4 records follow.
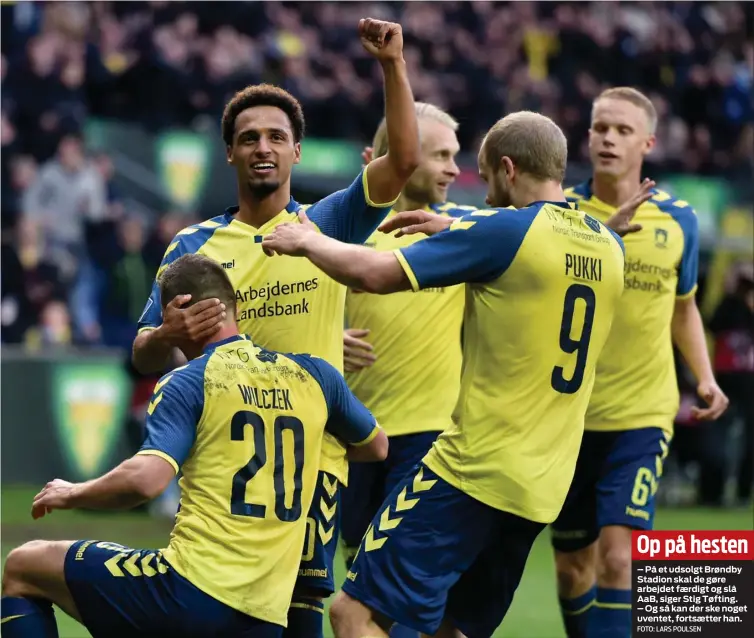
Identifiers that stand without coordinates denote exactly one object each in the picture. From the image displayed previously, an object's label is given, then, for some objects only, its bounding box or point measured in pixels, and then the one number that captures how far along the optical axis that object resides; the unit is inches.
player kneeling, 388.8
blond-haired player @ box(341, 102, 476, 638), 573.0
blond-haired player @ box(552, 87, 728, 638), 593.3
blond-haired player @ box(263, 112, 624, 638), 429.1
